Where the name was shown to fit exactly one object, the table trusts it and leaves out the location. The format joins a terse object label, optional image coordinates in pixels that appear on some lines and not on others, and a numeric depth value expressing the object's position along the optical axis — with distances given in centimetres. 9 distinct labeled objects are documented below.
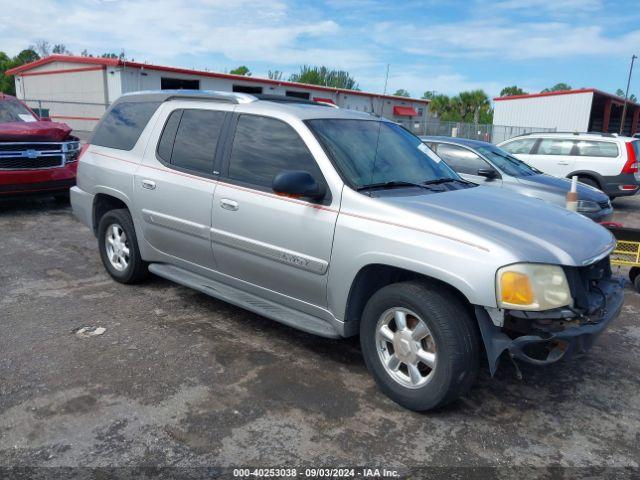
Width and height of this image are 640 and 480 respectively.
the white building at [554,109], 3322
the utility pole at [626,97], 4106
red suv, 848
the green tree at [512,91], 7988
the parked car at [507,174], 789
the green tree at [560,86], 8775
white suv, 1170
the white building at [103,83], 2505
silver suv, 303
